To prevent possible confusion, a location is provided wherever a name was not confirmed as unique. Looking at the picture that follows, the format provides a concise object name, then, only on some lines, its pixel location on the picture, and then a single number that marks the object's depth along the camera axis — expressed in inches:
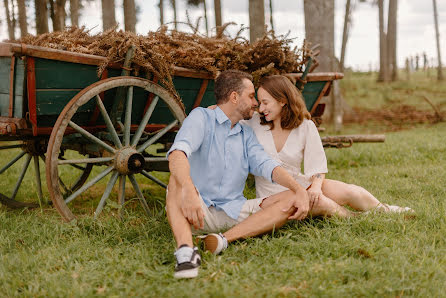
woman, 135.7
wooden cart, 125.5
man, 116.6
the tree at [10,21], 668.7
